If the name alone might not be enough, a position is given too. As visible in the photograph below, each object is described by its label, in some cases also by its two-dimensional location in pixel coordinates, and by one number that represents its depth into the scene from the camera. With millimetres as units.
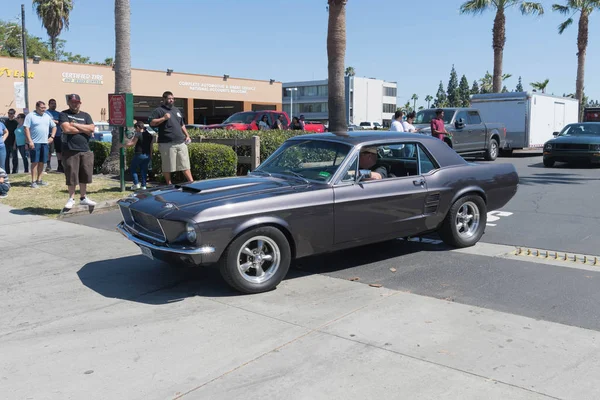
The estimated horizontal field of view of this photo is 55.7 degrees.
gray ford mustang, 5086
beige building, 40250
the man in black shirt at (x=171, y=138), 9938
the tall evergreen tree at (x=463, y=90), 146375
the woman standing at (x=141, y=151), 11398
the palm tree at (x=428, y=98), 156000
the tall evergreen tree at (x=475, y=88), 136750
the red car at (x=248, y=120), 19781
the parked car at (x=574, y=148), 16781
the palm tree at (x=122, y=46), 13328
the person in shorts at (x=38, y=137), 11820
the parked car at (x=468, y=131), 18125
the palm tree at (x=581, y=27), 34641
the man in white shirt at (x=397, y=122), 13453
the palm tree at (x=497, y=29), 29688
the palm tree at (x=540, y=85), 79938
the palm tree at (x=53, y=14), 54531
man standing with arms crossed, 8820
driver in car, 6162
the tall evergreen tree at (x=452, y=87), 145988
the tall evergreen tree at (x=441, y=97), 145375
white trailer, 21984
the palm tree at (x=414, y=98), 159625
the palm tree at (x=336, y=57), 14531
